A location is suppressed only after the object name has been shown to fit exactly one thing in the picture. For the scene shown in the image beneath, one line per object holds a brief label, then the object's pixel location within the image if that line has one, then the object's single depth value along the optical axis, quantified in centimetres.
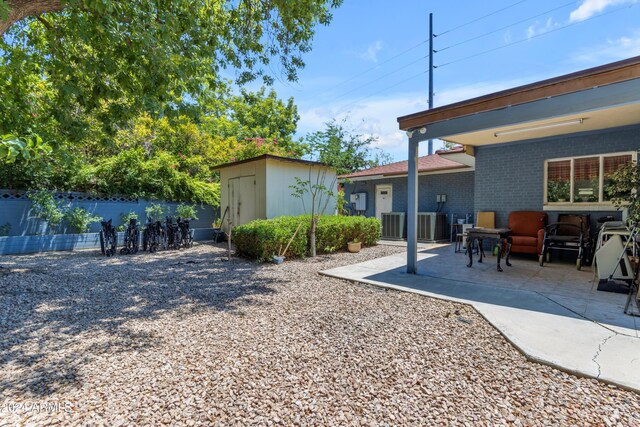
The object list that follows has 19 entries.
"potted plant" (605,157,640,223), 385
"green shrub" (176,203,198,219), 1076
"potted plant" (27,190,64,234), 859
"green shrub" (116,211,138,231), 1009
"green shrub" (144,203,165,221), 1056
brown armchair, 659
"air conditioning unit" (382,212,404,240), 1144
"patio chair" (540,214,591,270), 601
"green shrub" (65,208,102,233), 906
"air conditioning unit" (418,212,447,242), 1068
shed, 916
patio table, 577
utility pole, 1988
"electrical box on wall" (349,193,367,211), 1368
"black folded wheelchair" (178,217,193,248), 945
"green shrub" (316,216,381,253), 820
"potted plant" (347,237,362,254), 855
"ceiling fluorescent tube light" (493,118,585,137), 557
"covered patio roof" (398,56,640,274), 359
